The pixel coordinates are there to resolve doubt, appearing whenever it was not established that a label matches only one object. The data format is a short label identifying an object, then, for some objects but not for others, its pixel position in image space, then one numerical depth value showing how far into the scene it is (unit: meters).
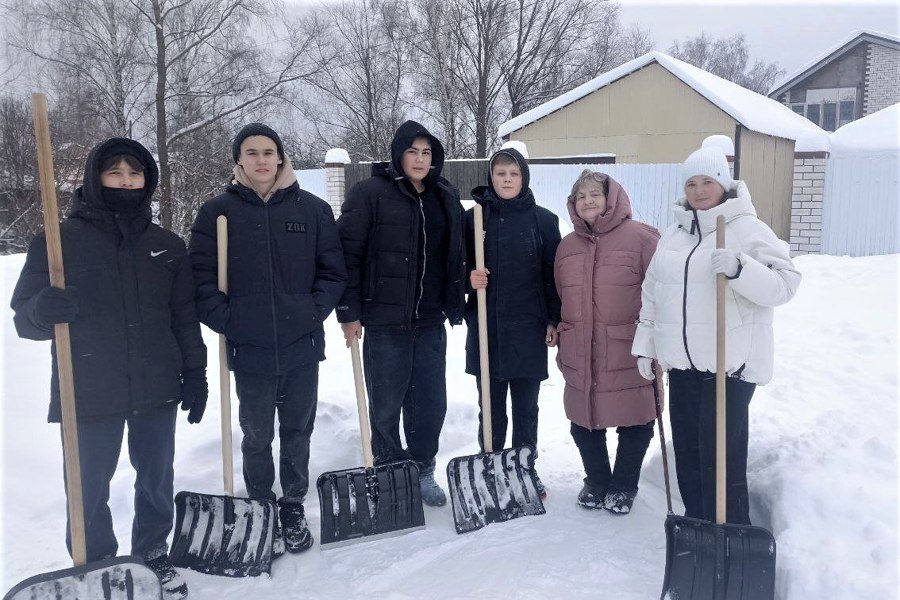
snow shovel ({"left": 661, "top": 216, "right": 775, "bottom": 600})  2.38
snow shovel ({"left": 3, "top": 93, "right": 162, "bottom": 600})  2.19
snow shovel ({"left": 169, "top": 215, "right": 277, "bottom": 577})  2.79
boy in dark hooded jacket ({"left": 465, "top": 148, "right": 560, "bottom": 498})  3.33
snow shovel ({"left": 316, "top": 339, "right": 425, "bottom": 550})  3.03
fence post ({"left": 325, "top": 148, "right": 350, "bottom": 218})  15.27
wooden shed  11.73
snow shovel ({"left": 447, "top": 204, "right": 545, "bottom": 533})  3.19
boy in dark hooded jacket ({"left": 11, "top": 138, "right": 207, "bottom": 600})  2.38
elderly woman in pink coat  3.06
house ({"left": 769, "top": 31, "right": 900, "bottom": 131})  20.33
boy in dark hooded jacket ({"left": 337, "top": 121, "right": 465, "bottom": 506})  3.17
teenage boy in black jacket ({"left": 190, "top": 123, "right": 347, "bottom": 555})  2.86
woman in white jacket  2.45
